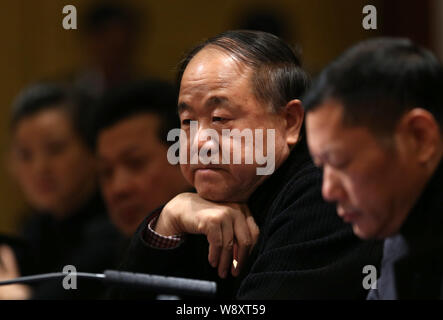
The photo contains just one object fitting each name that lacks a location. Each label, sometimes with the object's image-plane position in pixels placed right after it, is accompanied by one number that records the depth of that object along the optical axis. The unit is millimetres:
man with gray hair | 4152
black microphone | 4092
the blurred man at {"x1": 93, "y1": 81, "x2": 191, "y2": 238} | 4769
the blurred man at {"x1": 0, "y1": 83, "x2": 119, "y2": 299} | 5191
